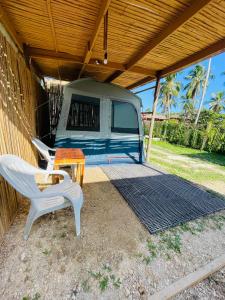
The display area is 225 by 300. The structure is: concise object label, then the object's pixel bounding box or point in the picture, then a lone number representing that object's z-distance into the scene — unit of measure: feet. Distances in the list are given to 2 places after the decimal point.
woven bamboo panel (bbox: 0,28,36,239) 5.59
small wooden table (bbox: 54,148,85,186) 7.24
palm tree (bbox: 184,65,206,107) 58.59
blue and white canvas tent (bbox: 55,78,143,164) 12.63
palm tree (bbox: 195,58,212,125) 47.00
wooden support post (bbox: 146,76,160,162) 14.37
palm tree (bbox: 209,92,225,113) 65.36
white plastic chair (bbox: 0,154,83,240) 4.70
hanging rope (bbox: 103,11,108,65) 6.15
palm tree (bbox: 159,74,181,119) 55.93
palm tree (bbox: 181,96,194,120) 64.08
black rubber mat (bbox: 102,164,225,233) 7.13
